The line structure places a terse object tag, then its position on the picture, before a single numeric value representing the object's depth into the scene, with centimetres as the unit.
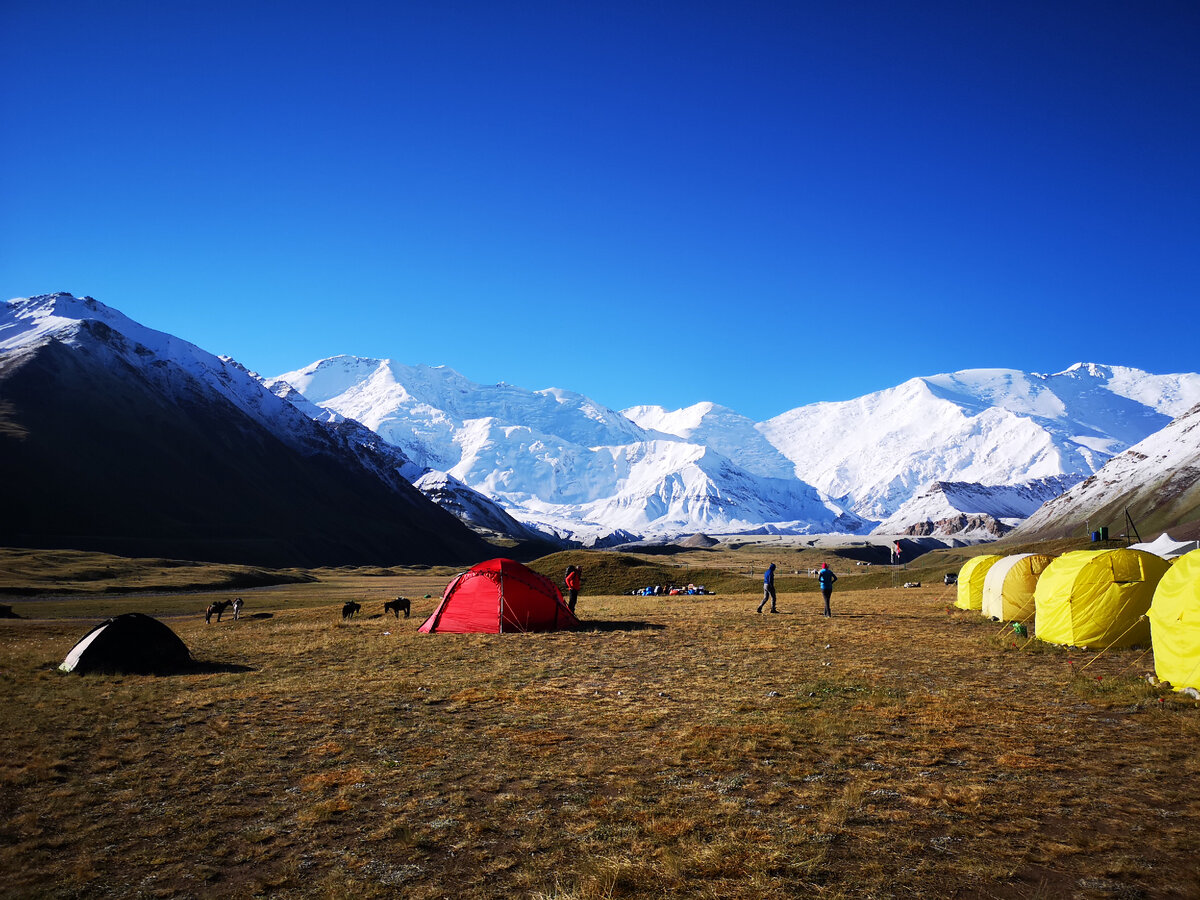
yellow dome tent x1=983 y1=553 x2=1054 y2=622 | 2631
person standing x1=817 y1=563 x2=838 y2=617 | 3105
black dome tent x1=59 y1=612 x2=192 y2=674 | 1873
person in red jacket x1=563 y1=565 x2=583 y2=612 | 3058
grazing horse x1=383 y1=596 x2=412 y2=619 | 3453
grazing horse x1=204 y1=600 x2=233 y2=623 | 3749
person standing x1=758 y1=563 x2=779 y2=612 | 3281
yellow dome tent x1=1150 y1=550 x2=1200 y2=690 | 1378
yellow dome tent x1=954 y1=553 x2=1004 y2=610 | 3216
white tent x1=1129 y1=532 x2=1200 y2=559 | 5281
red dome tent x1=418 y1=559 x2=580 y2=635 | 2694
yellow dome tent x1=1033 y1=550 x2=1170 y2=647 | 1936
